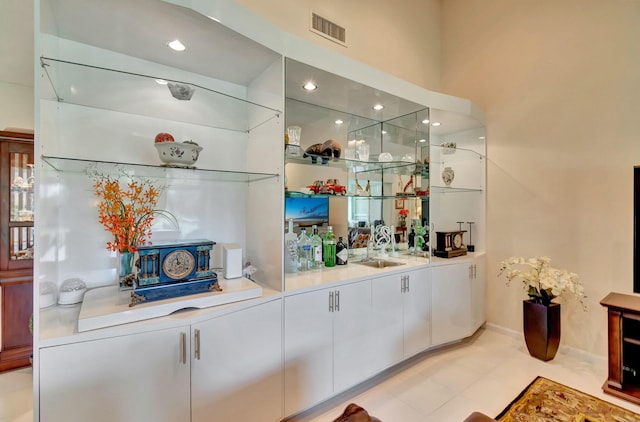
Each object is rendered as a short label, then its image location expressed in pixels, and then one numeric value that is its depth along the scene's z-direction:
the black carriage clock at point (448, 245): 3.04
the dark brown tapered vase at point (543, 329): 2.60
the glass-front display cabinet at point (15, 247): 2.46
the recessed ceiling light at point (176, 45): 1.66
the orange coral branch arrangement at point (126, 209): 1.59
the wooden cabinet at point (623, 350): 2.16
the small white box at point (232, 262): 1.89
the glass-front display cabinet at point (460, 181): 3.46
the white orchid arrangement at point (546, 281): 2.56
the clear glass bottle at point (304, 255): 2.41
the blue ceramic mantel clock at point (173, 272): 1.46
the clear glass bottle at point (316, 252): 2.45
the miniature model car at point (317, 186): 2.46
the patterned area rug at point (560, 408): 1.94
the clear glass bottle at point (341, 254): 2.60
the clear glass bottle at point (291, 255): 2.28
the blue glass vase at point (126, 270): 1.62
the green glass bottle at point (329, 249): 2.54
